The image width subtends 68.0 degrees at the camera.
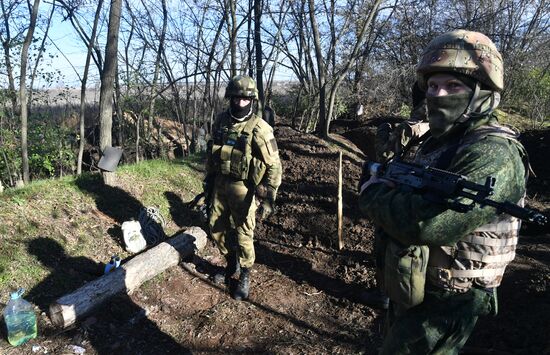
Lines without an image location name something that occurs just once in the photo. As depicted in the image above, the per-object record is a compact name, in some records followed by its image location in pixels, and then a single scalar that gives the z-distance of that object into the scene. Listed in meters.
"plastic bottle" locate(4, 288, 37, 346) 3.26
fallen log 3.54
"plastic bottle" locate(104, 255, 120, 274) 4.17
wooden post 5.44
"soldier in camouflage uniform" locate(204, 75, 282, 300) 4.05
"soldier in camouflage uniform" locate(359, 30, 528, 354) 1.51
